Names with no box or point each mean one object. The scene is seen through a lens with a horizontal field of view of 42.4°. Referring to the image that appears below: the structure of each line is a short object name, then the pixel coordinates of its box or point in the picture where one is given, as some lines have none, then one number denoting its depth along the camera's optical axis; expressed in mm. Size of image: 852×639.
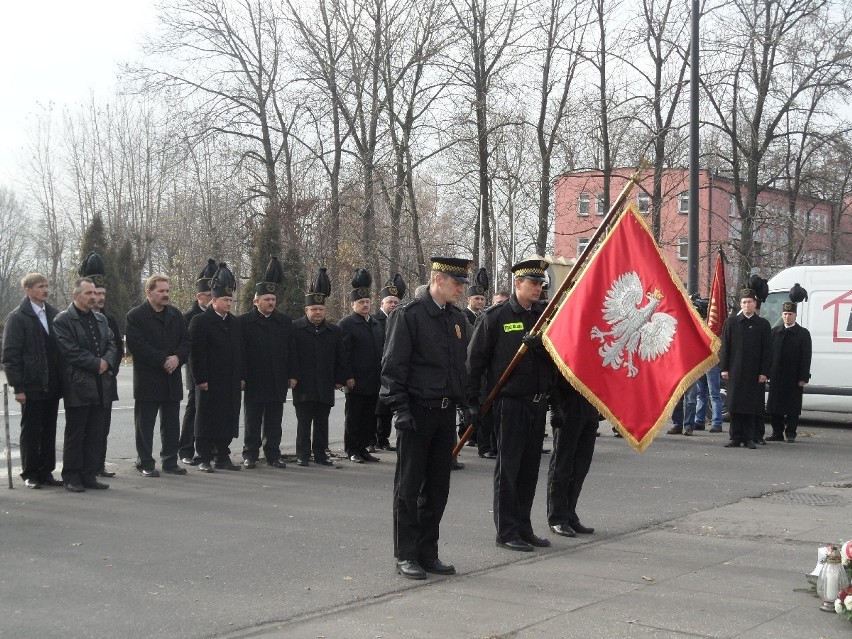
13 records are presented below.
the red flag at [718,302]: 16234
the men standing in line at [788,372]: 16609
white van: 18047
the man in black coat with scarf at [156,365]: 11688
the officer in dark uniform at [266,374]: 12586
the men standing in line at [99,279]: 11312
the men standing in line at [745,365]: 15539
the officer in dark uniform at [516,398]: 8195
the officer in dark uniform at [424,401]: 7312
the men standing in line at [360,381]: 13289
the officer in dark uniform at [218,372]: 12211
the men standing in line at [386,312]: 13797
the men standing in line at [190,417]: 12617
